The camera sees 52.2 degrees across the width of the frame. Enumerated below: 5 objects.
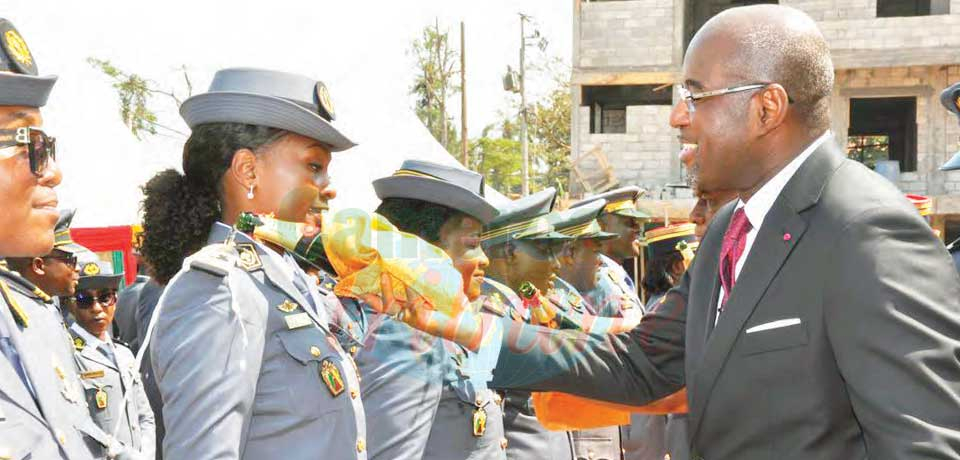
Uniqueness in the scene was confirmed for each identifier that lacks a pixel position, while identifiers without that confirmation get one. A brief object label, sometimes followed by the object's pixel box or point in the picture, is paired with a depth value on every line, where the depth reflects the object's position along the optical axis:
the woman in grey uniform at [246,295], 2.45
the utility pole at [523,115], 25.72
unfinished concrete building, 20.50
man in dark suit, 1.94
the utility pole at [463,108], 25.52
